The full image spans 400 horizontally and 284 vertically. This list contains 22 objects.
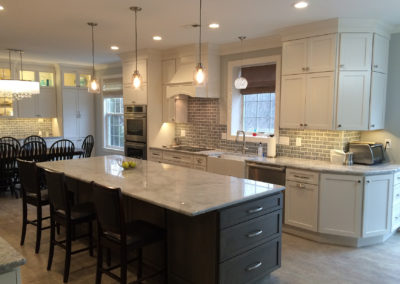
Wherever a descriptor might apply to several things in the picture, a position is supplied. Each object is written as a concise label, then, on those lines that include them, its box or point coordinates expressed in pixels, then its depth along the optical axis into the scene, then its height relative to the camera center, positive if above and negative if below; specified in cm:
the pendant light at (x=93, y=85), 419 +39
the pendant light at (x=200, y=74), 318 +42
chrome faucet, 512 -36
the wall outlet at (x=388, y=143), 414 -32
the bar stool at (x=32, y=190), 333 -82
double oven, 601 -29
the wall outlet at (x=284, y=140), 467 -34
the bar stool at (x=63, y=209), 291 -93
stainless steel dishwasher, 414 -75
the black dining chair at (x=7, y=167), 546 -92
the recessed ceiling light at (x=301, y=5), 322 +116
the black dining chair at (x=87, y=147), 655 -66
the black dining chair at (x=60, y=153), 587 -71
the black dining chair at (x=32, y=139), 724 -57
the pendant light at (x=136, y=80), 379 +42
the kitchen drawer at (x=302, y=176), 382 -72
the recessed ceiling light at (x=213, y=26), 410 +118
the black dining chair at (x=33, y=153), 555 -67
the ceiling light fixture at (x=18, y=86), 587 +52
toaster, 391 -42
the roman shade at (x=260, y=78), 488 +60
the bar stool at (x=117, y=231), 234 -92
